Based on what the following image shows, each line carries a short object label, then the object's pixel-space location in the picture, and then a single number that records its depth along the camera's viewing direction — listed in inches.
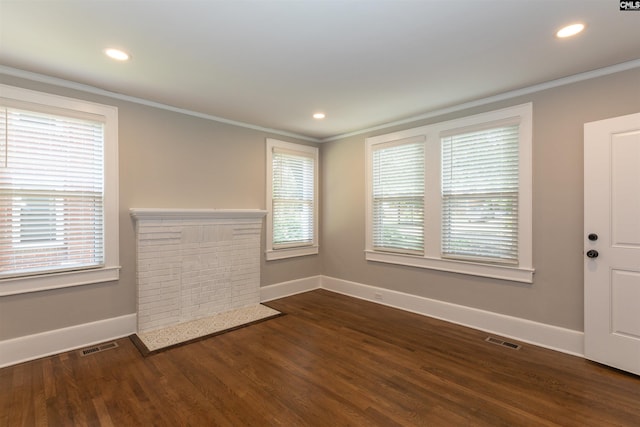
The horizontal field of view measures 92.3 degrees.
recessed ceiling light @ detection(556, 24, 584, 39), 81.5
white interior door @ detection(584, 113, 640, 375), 98.2
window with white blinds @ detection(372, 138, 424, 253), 158.9
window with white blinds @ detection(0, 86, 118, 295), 105.3
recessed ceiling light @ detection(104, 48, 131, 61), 93.6
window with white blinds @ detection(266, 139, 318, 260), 182.5
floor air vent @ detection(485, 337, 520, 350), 119.3
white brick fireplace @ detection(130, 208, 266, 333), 134.0
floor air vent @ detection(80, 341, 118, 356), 114.9
